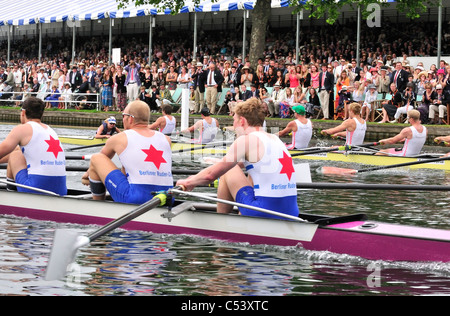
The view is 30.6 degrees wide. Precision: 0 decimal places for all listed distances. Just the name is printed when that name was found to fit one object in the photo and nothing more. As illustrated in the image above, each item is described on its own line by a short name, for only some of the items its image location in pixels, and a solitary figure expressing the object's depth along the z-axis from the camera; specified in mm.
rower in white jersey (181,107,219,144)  19203
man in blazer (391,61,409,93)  21875
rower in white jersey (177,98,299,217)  8047
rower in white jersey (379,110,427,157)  16438
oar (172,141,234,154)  19078
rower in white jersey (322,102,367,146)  17375
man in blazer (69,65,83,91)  31281
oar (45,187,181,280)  6789
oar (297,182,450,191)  9305
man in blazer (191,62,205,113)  26422
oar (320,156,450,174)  14123
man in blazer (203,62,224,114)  25766
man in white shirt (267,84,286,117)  24641
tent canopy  29562
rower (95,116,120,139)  18250
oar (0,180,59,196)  9750
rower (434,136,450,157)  14912
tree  25245
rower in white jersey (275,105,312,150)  17734
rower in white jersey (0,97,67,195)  9672
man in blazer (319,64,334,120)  23156
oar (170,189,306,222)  8000
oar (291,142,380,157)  16922
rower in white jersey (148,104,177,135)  19688
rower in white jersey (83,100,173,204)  8727
